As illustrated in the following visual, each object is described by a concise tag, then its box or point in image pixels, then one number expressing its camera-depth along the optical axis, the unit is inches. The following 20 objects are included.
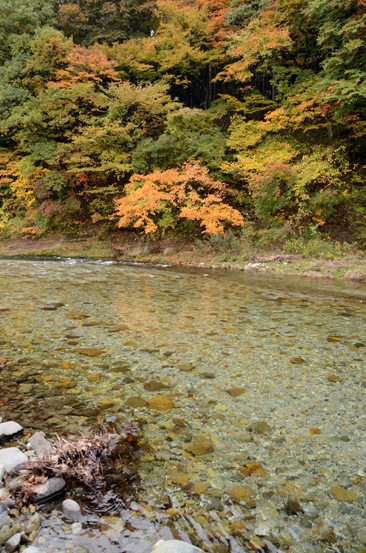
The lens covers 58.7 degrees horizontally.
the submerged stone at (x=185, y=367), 127.8
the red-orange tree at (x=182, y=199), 494.3
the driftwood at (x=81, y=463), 64.1
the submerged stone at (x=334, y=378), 119.2
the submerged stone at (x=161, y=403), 99.8
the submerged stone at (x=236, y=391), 109.3
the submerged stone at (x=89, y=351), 138.6
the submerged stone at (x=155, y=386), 110.8
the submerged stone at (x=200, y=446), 80.4
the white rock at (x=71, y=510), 59.5
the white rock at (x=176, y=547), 50.8
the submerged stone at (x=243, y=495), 65.4
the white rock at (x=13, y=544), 51.8
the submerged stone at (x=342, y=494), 66.8
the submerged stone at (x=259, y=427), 89.9
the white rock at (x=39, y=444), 73.3
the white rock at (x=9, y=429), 80.0
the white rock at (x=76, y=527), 57.0
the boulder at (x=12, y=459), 67.6
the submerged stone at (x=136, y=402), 100.8
